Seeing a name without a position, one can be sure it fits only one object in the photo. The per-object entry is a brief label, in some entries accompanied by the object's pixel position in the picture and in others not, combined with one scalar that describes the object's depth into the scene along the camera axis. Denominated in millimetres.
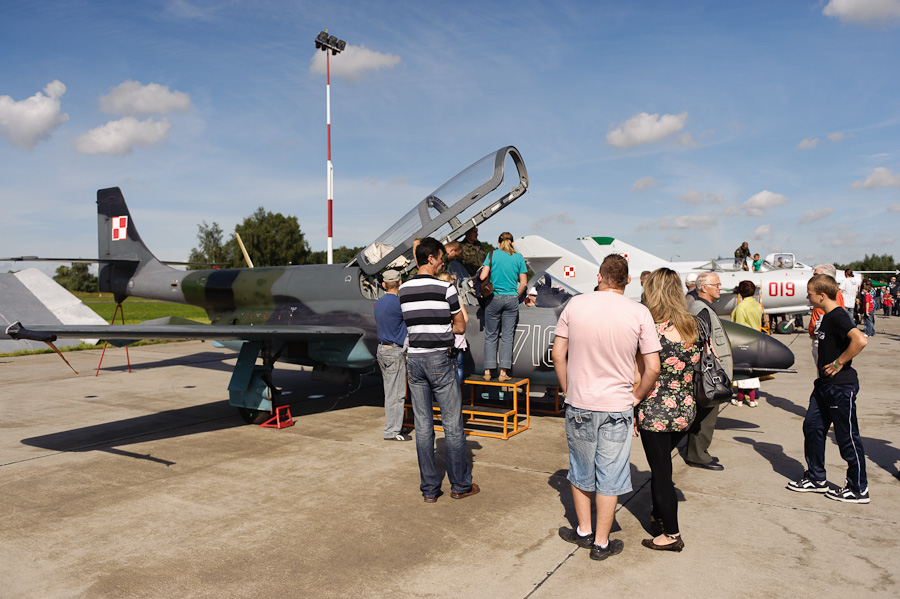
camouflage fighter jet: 6941
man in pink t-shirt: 3406
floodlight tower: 20173
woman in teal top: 6879
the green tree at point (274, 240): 65625
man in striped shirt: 4531
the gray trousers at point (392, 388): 6695
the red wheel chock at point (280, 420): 7336
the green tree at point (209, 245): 93188
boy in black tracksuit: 4441
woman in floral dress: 3641
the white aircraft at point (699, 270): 19672
